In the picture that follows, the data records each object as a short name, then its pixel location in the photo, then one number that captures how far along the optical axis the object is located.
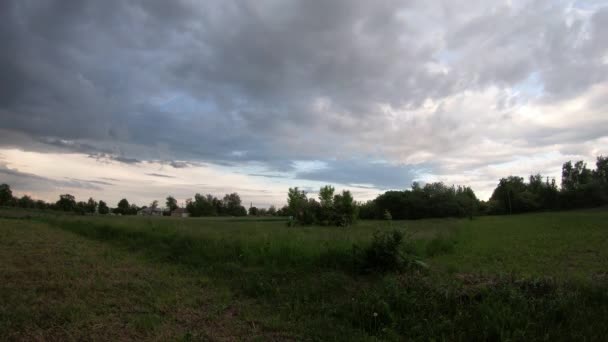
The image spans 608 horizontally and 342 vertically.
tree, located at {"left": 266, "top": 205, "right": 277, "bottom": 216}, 121.62
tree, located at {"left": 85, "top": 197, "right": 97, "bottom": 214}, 103.84
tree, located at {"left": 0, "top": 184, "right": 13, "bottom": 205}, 89.38
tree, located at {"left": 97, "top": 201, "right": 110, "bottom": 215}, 105.88
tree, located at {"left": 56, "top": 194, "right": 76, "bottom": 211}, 99.00
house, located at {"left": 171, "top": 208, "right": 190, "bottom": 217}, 110.45
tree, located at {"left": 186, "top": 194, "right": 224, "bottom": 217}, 110.62
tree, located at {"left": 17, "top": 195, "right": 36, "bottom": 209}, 92.71
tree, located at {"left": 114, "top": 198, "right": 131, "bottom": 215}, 106.26
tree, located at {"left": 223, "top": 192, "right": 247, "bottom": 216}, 117.20
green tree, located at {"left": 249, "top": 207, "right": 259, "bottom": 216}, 121.44
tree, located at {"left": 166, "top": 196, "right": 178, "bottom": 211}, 129.25
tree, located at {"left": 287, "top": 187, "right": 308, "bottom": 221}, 64.75
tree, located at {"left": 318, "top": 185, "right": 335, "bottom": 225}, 41.94
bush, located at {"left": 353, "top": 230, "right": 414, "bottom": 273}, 8.05
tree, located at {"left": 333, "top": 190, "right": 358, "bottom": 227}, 41.41
